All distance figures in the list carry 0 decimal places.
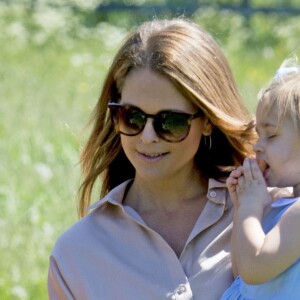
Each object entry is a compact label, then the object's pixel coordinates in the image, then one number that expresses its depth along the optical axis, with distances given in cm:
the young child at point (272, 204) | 750
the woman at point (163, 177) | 827
